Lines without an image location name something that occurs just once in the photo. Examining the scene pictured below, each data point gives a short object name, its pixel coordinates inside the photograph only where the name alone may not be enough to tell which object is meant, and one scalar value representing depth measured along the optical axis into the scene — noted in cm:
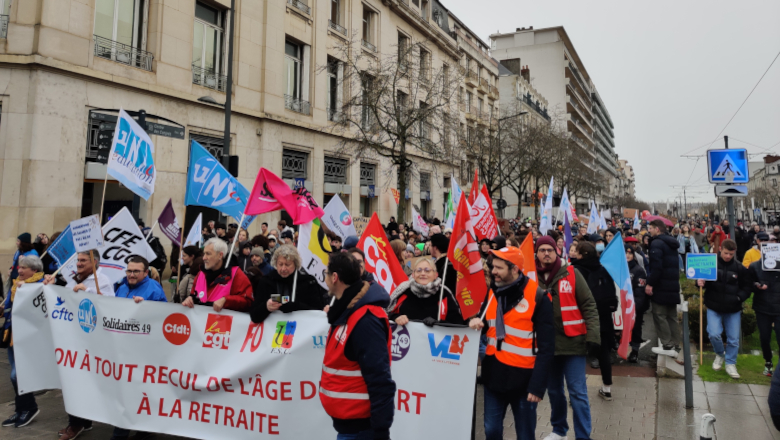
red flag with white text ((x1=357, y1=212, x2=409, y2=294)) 533
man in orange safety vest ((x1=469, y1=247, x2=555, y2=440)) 370
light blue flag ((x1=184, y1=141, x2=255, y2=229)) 682
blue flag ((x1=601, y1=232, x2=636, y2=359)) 577
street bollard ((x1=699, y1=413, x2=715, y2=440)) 300
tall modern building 7212
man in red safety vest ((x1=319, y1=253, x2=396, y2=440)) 271
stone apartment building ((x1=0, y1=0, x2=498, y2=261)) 1234
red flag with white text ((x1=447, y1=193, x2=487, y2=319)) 413
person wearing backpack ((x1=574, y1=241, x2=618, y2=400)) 593
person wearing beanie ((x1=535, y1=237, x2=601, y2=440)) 434
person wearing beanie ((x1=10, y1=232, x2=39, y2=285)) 682
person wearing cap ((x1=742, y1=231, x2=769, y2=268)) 905
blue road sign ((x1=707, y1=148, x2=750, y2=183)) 788
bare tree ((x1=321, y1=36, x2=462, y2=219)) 1770
